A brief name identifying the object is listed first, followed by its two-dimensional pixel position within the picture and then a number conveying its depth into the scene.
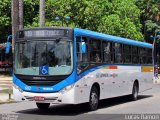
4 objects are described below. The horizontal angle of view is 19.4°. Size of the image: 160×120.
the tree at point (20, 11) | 31.33
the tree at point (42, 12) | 29.63
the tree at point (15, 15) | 30.53
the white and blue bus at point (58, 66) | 16.58
